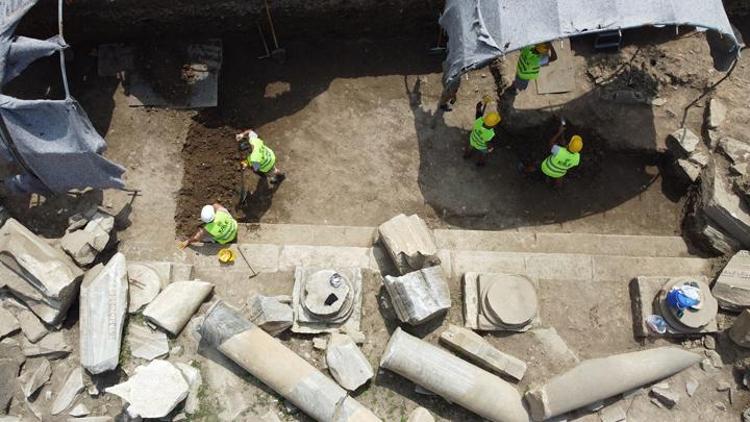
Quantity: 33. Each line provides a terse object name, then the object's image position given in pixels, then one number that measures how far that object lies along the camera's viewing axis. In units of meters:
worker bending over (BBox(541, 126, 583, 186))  7.69
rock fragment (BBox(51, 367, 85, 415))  6.91
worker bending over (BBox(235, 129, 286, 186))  7.88
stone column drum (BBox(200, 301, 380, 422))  6.66
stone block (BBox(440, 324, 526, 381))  7.02
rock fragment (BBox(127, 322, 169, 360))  7.09
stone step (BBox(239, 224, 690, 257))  8.18
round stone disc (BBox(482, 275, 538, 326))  7.15
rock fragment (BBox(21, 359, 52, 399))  6.99
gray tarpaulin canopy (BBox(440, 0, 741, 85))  6.92
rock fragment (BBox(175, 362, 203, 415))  6.89
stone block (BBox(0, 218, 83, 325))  7.00
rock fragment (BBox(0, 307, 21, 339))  7.17
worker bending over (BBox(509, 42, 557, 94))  8.44
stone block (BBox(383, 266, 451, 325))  6.93
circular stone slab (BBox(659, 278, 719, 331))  7.21
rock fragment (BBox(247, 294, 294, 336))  7.02
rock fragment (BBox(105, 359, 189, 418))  6.55
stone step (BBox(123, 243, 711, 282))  7.73
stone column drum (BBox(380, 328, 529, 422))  6.74
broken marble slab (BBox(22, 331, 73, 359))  7.18
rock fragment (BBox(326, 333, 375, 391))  6.87
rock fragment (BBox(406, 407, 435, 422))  6.73
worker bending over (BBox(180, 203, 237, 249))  7.34
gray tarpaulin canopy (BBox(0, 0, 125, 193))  6.84
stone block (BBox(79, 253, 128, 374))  6.84
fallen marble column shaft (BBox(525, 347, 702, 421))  6.73
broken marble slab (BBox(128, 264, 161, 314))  7.24
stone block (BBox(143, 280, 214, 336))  7.07
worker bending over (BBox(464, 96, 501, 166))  8.05
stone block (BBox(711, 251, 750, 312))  7.43
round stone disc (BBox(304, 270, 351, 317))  7.05
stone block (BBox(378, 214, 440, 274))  7.24
